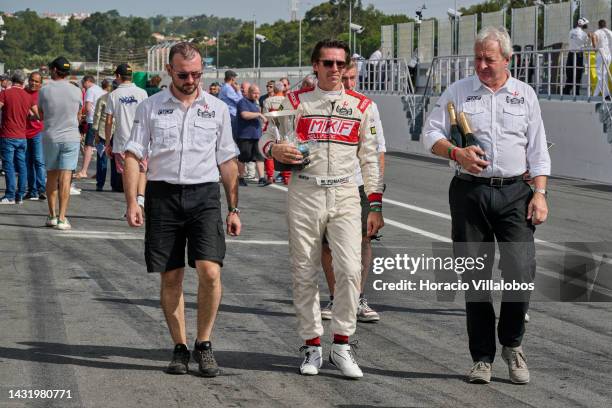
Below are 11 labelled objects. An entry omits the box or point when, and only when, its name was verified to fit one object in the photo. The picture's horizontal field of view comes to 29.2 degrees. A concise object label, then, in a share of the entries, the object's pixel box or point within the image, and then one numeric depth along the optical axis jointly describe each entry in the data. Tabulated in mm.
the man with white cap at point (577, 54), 24188
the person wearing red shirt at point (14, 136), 17078
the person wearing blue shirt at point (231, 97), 21316
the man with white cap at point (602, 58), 21281
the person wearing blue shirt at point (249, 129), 20516
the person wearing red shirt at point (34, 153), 17516
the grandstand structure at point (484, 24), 29406
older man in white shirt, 6672
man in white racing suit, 6910
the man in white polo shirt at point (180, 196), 6879
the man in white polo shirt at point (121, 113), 14742
